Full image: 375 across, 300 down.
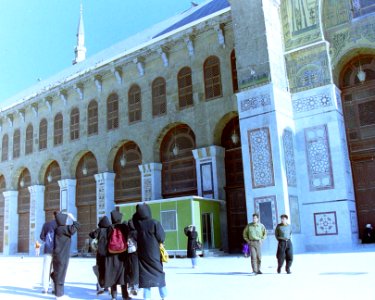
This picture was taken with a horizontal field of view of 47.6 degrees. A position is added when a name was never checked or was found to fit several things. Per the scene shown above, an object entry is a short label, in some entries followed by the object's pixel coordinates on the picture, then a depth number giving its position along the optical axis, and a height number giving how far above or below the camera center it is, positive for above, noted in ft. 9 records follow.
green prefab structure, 52.37 +0.97
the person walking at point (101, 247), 23.34 -0.83
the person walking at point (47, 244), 26.84 -0.57
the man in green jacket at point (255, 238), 30.48 -1.09
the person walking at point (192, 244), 38.55 -1.57
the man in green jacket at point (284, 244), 30.32 -1.59
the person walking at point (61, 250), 22.99 -0.87
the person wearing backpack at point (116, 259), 22.35 -1.47
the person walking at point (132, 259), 21.71 -1.48
